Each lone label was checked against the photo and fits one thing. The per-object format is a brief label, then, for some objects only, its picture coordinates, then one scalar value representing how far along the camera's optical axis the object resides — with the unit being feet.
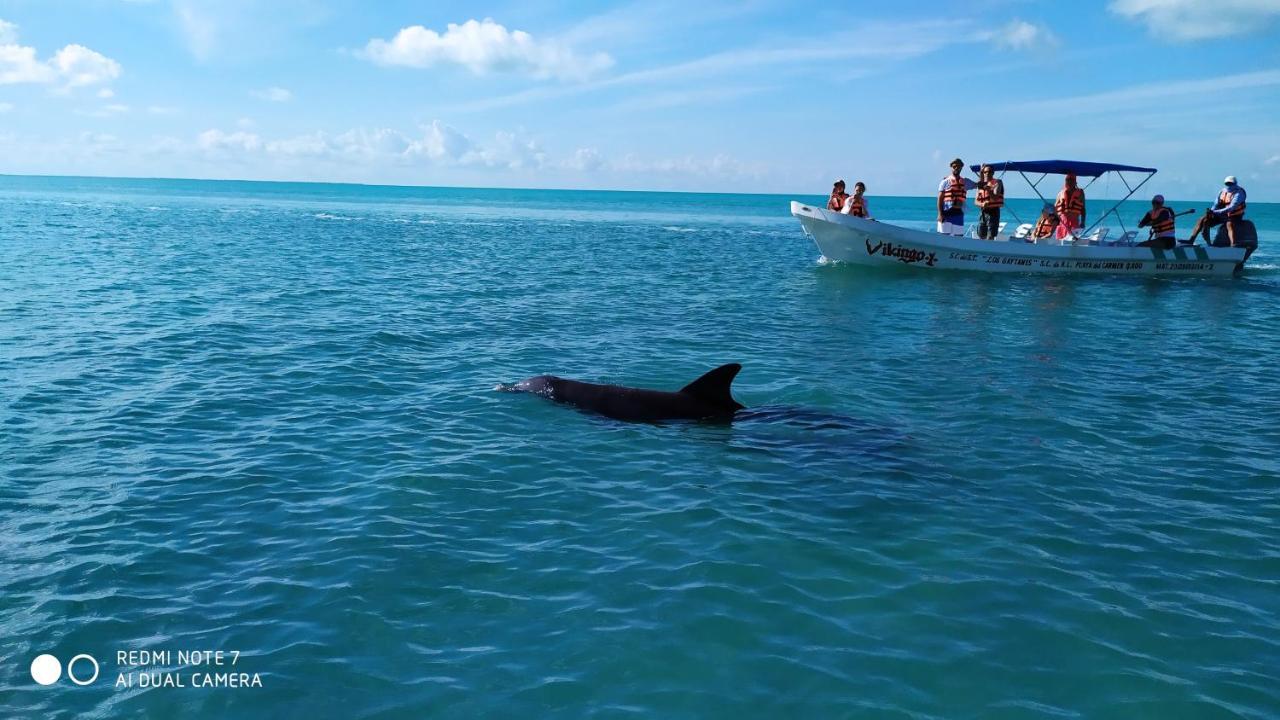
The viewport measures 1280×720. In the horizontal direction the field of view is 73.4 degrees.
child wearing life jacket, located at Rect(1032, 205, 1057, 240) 114.73
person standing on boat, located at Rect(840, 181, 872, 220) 111.96
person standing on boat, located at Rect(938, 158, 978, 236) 107.24
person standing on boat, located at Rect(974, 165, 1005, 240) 109.09
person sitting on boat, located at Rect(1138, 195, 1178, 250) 110.11
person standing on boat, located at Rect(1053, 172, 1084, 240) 111.65
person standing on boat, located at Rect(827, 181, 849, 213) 112.78
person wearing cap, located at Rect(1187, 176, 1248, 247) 109.19
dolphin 42.50
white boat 111.24
